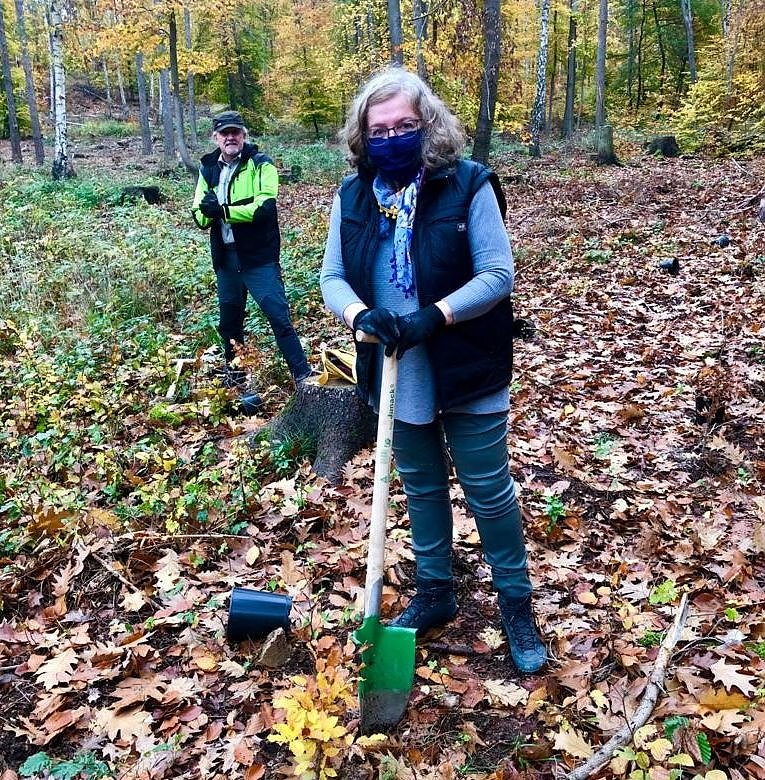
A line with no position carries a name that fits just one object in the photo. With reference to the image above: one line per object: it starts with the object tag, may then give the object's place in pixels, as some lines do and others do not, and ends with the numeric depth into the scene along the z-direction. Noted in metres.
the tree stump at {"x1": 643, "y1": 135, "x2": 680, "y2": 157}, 19.77
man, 5.23
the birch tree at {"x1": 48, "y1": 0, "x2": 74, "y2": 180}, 17.86
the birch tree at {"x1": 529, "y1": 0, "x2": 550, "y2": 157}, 22.38
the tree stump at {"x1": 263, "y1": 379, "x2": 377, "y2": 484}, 4.52
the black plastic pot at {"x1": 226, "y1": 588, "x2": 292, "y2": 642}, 3.01
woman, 2.32
